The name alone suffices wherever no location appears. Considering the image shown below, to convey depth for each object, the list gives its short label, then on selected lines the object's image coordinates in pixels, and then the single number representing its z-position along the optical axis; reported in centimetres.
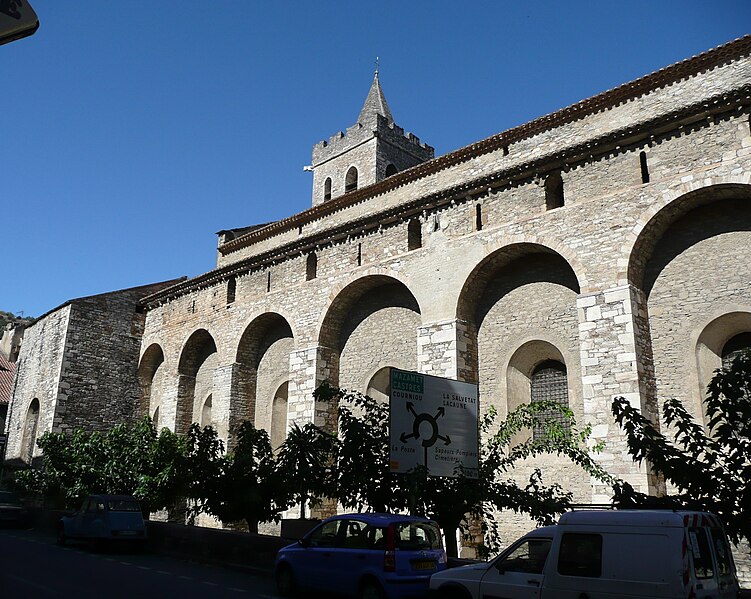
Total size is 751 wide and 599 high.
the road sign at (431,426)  1015
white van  589
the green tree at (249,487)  1395
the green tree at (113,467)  1712
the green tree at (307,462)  1132
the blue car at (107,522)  1441
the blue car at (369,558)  828
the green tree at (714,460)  747
